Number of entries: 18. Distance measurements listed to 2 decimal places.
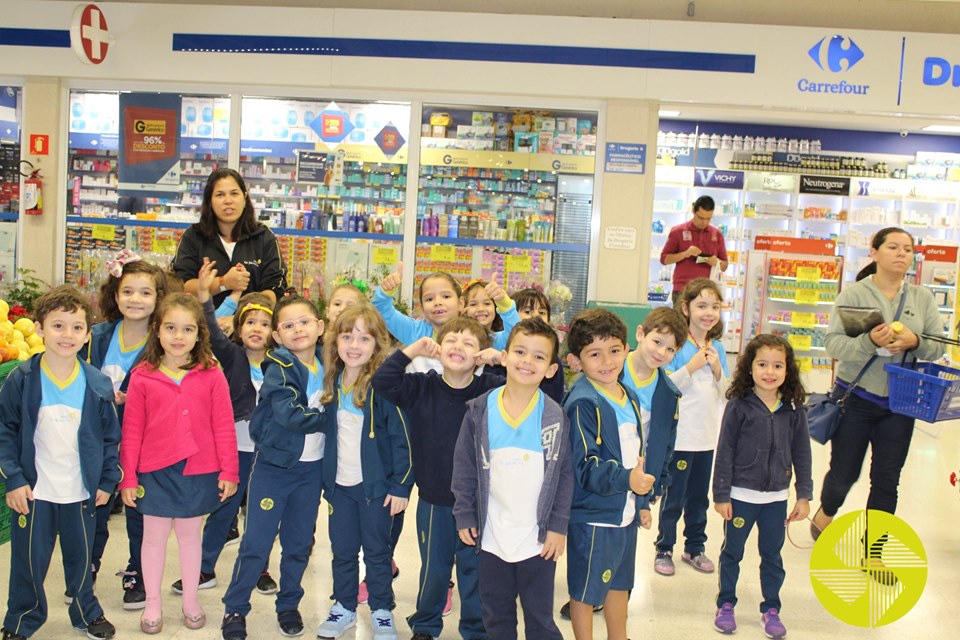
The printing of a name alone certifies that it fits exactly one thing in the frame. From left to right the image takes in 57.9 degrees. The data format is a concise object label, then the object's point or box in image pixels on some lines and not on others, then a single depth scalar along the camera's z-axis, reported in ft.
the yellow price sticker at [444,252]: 24.22
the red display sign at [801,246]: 30.50
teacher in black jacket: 13.34
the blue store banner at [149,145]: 24.26
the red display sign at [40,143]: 24.11
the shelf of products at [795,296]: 28.66
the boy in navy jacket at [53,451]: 9.24
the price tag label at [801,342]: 29.14
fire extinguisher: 24.06
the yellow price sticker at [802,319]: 28.58
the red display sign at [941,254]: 31.32
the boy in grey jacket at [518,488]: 8.45
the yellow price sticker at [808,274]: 28.76
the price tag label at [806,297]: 28.37
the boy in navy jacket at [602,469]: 8.59
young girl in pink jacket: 9.71
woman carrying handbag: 12.81
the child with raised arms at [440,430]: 9.27
